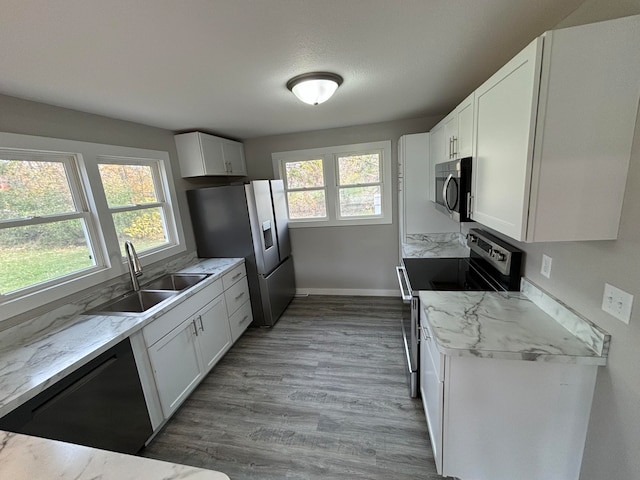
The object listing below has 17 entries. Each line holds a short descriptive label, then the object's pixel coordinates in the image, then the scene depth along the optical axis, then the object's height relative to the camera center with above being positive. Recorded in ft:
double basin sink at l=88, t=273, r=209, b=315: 6.75 -2.59
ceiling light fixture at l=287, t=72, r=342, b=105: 5.57 +2.23
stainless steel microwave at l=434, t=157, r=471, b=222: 5.23 -0.24
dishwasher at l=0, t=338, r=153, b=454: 3.97 -3.37
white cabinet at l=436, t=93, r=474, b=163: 5.17 +1.00
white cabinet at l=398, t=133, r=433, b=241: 8.80 -0.04
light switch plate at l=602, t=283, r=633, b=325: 3.18 -1.72
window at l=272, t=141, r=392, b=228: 11.36 +0.16
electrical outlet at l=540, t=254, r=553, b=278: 4.52 -1.66
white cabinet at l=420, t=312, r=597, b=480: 3.90 -3.78
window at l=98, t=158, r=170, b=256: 7.55 +0.10
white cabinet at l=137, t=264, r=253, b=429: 6.00 -3.79
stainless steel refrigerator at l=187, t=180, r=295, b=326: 9.46 -1.33
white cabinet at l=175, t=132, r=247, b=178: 9.58 +1.66
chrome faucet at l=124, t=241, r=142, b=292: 7.17 -1.66
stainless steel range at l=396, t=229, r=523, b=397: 5.39 -2.38
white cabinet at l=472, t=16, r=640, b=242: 2.93 +0.47
